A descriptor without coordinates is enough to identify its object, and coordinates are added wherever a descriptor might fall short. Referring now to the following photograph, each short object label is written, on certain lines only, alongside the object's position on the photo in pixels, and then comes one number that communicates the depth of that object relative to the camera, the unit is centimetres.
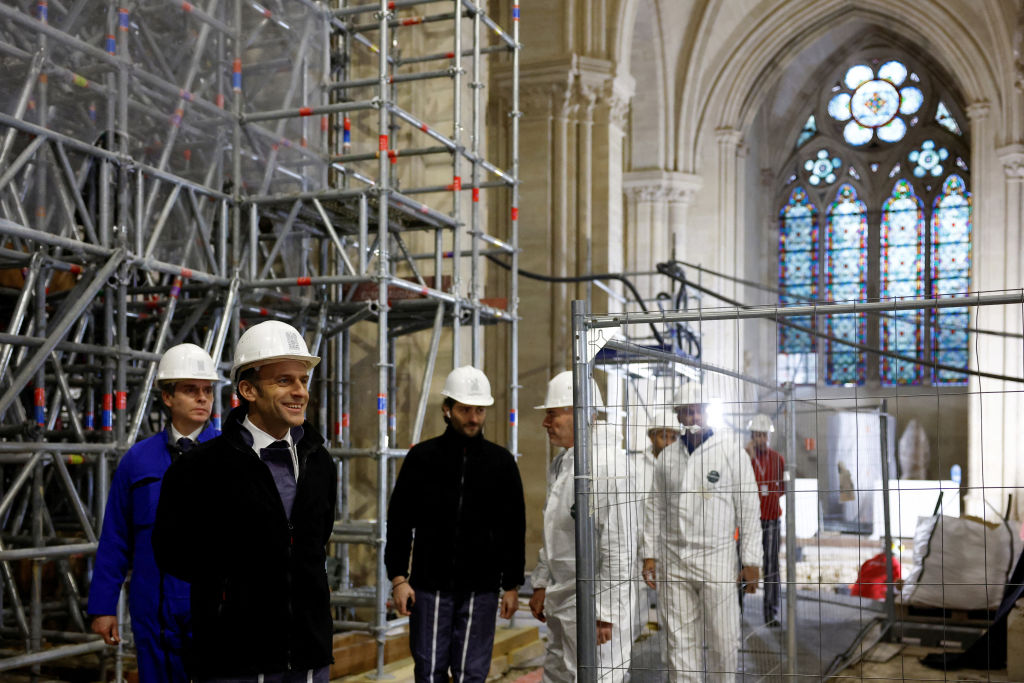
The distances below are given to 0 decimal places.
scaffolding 659
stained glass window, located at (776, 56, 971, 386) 2886
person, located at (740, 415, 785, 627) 997
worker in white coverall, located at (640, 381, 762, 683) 636
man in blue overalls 436
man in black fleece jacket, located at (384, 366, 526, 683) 511
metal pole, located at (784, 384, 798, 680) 739
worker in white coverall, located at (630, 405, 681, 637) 585
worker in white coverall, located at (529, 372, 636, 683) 545
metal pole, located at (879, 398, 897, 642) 890
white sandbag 1015
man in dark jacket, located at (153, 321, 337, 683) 331
